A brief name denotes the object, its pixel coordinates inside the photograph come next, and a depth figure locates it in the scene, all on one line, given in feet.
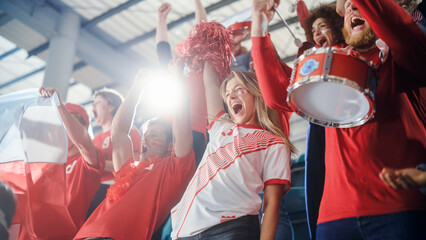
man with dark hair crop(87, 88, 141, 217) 8.51
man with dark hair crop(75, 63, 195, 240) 5.98
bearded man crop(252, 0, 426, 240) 4.04
